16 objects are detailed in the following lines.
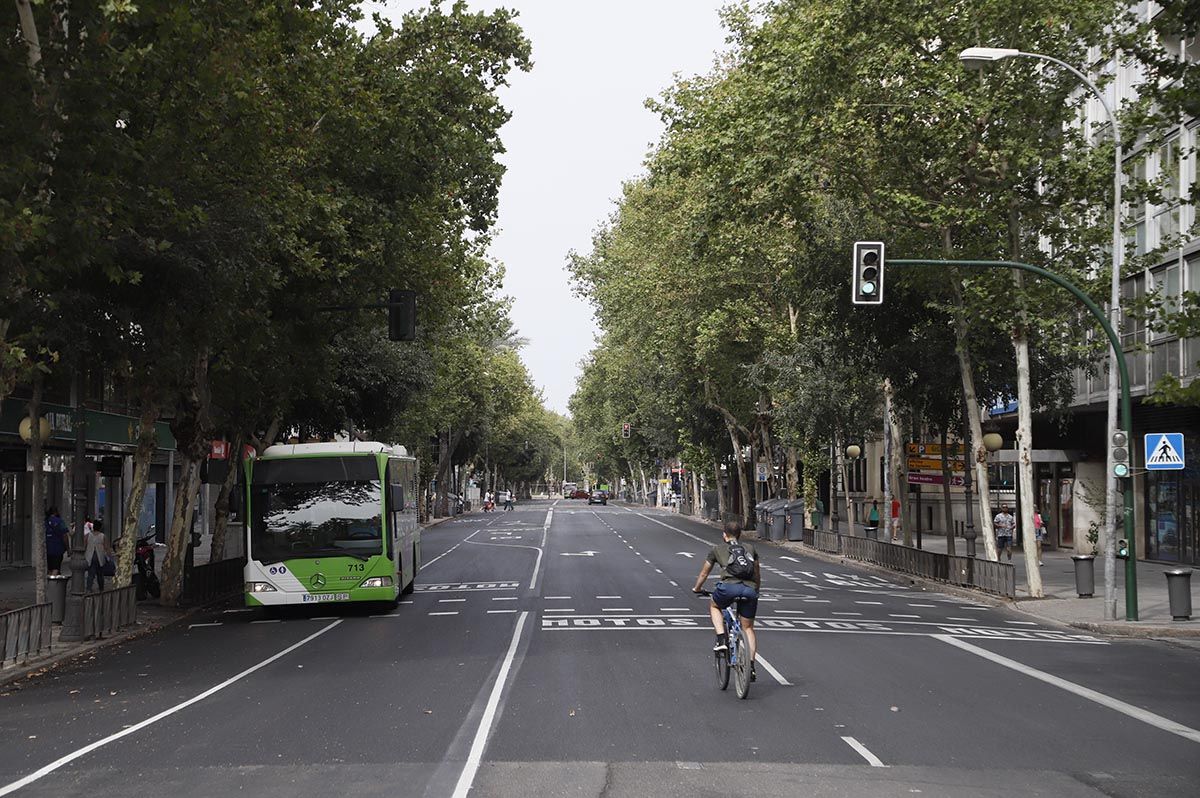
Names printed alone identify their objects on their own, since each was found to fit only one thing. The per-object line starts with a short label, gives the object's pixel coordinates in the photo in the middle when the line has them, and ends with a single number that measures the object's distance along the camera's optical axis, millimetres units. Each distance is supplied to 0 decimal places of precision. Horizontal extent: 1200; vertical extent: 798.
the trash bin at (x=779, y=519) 49719
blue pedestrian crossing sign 20516
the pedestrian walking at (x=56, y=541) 27750
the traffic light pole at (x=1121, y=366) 19938
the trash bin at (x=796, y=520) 49188
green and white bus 21391
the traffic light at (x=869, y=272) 18766
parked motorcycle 25391
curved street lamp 20891
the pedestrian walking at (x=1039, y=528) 37656
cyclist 12578
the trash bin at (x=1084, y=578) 24703
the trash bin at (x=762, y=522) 52594
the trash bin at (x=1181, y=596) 20203
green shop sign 30953
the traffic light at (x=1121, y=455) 20719
